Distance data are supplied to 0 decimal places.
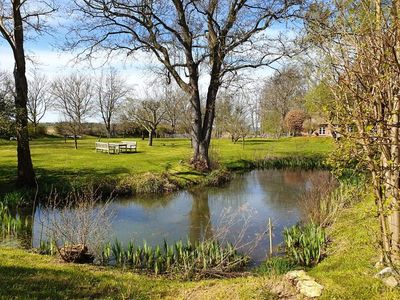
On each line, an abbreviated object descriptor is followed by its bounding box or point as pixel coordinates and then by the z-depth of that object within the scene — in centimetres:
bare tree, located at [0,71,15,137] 1125
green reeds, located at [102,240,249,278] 699
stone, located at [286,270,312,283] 535
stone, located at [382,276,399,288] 503
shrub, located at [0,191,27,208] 1279
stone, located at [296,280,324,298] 500
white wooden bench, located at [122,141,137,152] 3010
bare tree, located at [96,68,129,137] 5666
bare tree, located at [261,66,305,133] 6066
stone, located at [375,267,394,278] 525
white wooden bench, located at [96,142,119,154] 2802
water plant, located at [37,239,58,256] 784
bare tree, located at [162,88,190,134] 4281
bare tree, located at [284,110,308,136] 6134
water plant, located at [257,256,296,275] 682
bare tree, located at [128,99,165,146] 3900
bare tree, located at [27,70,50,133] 6012
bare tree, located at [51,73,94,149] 3331
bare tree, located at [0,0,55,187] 1391
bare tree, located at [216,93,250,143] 4262
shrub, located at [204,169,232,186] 1956
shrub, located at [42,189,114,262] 734
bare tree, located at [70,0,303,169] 1855
